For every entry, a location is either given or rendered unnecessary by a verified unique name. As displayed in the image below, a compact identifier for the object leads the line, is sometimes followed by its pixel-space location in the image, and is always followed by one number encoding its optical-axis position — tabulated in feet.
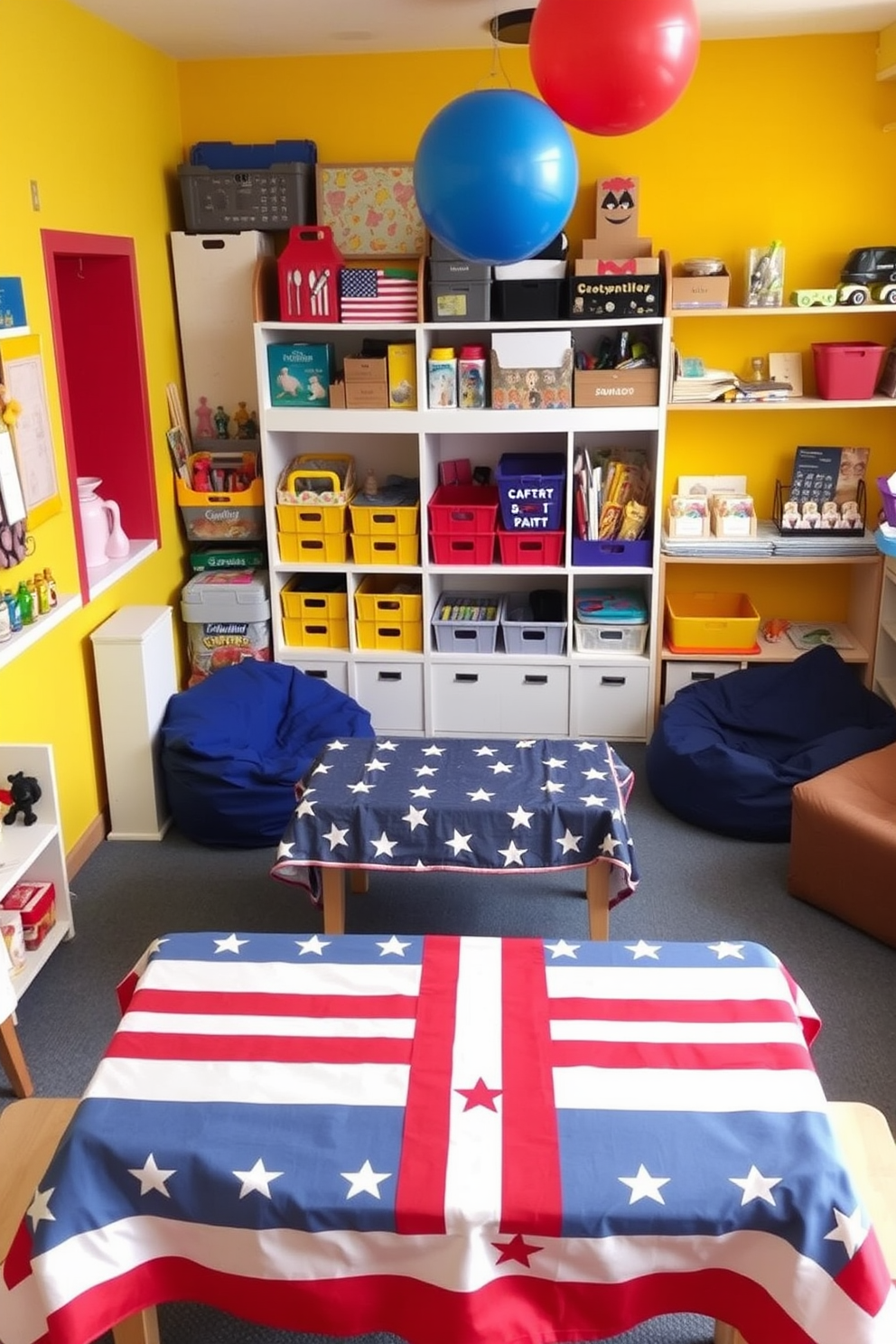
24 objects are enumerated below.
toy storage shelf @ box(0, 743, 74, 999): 9.98
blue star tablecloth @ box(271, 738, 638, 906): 9.83
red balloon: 6.63
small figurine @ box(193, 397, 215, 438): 15.46
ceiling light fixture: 12.41
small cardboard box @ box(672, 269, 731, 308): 14.15
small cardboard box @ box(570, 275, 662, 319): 13.91
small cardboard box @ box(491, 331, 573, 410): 14.11
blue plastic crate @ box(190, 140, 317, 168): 14.53
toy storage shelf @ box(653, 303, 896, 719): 14.85
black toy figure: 10.29
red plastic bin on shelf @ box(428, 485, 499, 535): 14.76
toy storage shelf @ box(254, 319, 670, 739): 14.57
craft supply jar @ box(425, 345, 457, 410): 14.35
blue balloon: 7.10
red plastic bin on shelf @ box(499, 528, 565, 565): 14.80
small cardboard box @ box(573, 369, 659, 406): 14.12
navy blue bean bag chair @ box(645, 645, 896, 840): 12.84
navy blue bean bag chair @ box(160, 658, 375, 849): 12.68
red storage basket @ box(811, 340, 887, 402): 14.10
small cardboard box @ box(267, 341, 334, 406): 14.71
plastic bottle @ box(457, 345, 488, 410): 14.37
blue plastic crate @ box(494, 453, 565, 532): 14.53
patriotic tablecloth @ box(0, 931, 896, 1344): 5.68
